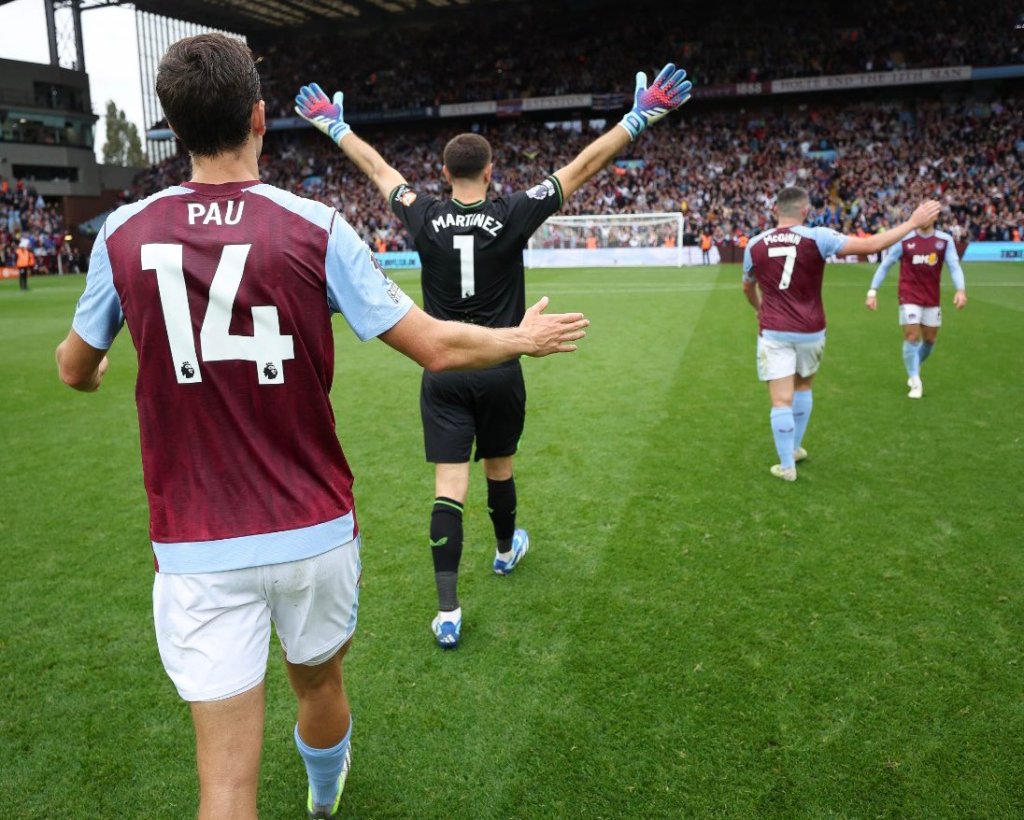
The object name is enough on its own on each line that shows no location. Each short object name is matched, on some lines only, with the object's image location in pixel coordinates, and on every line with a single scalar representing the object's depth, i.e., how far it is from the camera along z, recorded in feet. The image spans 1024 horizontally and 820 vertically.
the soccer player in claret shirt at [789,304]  20.25
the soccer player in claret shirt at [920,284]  30.35
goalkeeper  12.55
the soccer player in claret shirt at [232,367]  6.10
